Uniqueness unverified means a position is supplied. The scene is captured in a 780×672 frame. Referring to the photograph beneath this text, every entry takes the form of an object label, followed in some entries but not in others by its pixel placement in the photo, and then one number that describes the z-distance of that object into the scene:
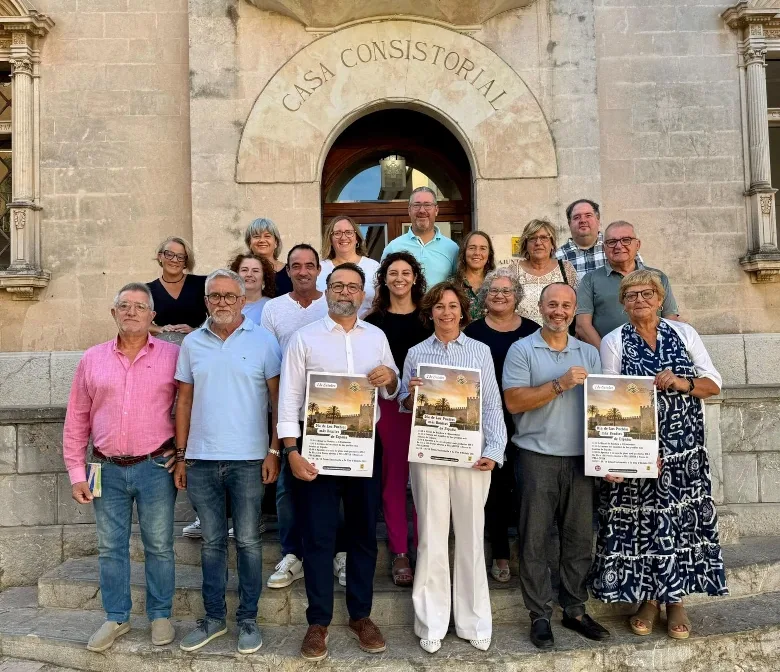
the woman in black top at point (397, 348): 4.52
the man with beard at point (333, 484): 4.05
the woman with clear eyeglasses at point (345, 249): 5.26
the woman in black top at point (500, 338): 4.53
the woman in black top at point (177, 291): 5.41
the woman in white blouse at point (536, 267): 5.09
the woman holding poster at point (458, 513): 4.10
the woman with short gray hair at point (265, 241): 5.57
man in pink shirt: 4.16
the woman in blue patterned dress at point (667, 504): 4.20
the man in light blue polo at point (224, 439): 4.10
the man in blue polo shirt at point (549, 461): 4.15
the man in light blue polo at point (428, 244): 5.41
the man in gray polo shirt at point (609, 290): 4.95
